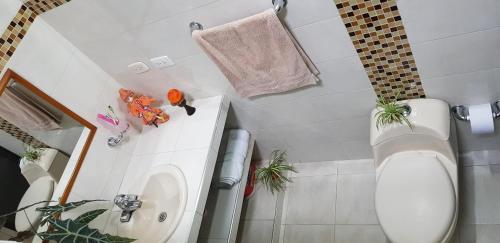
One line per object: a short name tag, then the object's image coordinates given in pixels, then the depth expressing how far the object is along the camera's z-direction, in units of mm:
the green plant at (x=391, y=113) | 1919
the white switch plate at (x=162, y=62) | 2090
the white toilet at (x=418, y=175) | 1629
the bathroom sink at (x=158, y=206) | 1879
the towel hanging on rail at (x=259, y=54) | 1690
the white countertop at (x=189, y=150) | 1899
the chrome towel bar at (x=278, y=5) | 1551
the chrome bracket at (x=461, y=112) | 1948
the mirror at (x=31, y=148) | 1777
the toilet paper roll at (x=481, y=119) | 1846
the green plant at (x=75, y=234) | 1437
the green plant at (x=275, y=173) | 2666
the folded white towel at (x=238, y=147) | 2438
